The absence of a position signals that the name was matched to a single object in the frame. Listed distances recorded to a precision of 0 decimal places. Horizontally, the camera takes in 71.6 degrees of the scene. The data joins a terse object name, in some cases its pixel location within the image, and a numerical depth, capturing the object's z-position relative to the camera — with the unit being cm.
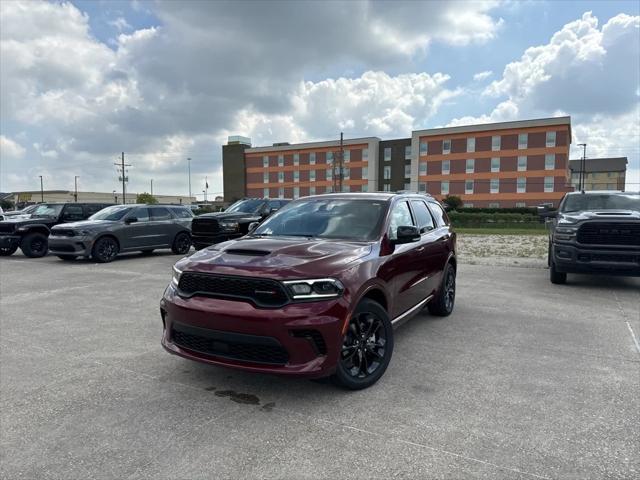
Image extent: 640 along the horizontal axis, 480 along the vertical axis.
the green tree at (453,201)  5498
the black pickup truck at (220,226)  1152
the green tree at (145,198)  9636
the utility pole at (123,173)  7069
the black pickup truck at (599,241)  782
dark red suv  331
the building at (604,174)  9831
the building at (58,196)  10366
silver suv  1213
